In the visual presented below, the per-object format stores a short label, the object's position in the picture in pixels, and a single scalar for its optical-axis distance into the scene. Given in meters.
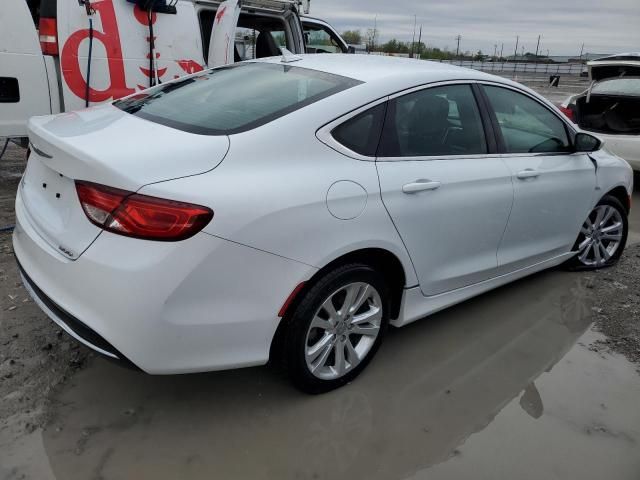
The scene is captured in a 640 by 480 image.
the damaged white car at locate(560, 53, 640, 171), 6.55
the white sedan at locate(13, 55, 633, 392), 2.05
